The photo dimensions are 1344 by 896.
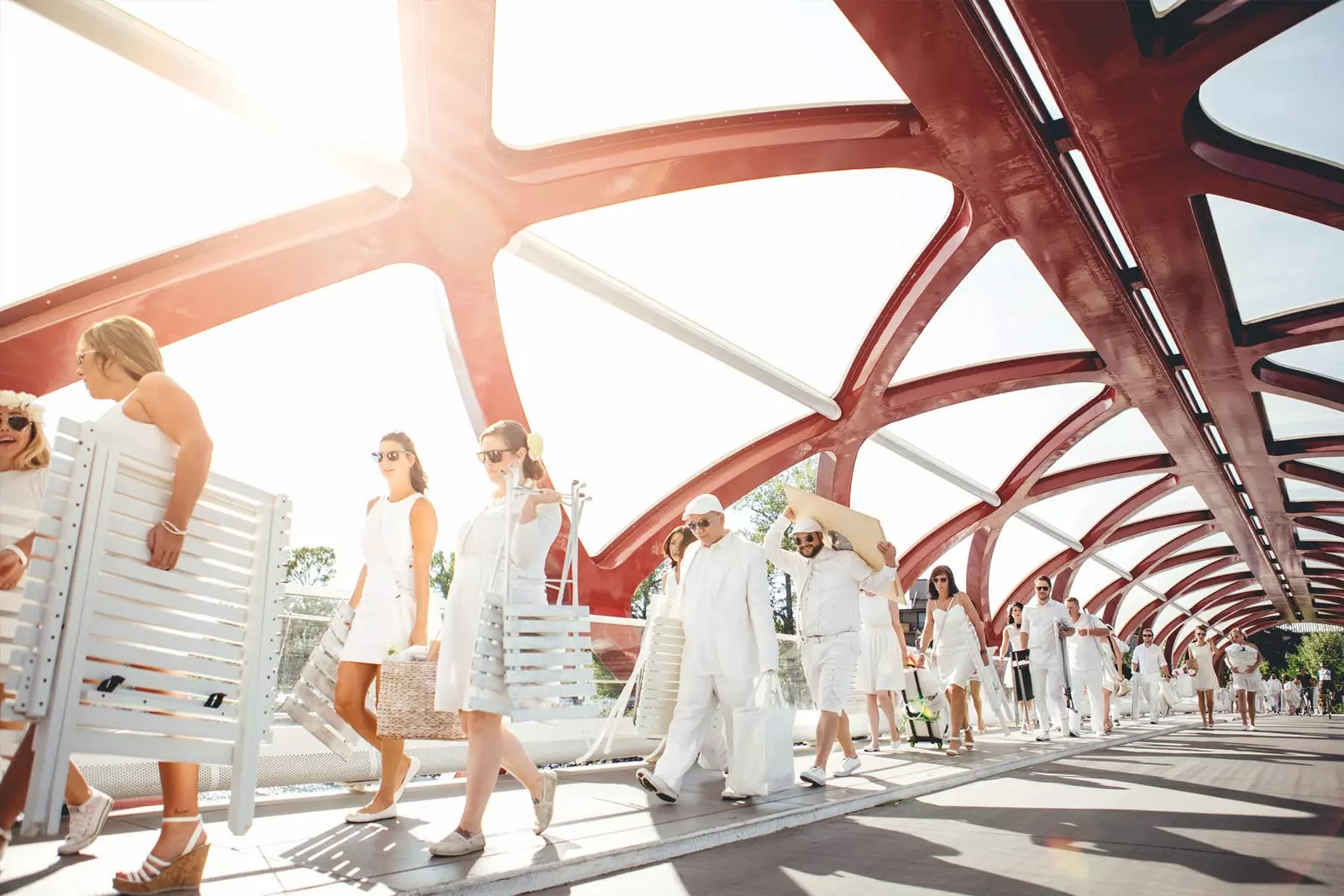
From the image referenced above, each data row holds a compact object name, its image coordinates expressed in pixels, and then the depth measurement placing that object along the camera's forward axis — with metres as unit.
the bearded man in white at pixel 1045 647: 11.65
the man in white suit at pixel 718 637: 5.30
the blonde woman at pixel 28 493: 3.21
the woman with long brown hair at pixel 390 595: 4.35
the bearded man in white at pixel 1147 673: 20.89
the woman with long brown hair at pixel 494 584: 3.72
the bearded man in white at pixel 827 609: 6.50
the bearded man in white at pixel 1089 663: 12.33
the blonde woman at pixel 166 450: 2.83
